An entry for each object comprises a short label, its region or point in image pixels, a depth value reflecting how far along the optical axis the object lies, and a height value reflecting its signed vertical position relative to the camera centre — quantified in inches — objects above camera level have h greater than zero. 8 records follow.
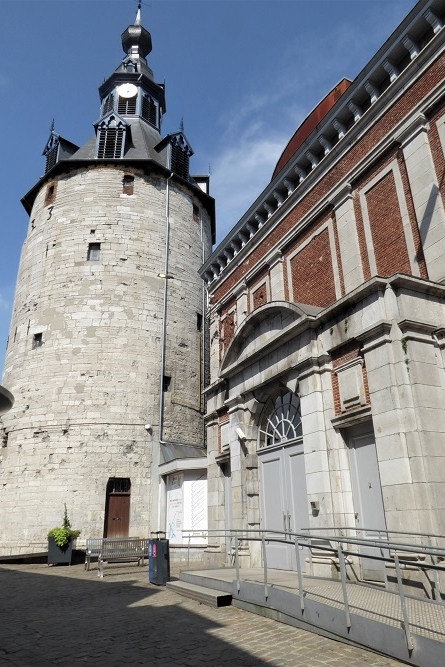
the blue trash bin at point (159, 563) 400.2 -23.7
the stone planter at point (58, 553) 637.3 -23.5
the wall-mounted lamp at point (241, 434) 467.2 +83.4
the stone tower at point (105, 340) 724.0 +295.0
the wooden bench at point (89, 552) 546.7 -20.2
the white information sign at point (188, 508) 642.2 +28.0
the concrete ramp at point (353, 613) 177.9 -34.7
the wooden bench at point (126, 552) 517.0 -19.8
